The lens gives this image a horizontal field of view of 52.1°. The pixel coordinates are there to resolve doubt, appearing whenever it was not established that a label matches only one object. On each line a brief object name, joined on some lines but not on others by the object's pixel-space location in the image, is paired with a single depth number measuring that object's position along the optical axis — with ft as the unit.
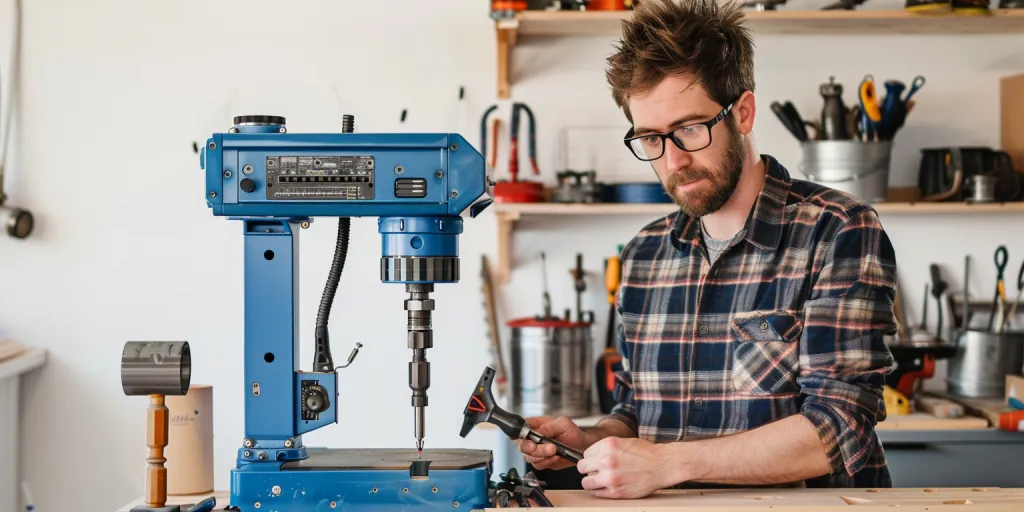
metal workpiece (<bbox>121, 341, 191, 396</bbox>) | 4.78
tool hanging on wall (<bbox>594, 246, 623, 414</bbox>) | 10.59
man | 5.27
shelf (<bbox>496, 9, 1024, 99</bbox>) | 10.35
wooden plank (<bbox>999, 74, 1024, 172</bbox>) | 10.97
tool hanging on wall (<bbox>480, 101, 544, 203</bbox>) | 10.58
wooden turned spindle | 4.80
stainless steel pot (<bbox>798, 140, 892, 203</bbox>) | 10.44
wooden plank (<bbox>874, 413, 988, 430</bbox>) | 9.54
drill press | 4.83
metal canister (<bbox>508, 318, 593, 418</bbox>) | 10.36
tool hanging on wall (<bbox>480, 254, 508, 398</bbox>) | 11.12
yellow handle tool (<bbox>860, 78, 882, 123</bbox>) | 10.50
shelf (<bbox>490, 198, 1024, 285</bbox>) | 10.48
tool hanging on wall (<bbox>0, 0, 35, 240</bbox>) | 10.91
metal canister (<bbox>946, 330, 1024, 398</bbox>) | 10.46
